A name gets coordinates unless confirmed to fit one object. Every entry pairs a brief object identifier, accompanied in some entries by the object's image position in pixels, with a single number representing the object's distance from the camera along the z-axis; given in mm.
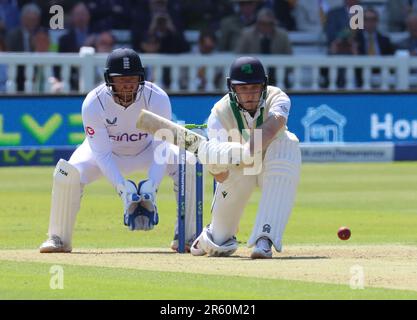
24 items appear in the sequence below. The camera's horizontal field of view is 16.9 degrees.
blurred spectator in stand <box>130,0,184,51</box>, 24000
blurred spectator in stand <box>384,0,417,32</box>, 27266
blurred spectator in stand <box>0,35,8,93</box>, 22688
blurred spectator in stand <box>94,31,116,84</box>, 23342
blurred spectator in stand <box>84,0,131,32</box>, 24225
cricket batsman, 10125
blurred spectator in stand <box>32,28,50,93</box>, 22797
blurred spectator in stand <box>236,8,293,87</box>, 23734
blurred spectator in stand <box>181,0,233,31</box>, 25570
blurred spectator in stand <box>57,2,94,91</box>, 23188
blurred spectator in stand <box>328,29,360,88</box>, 24562
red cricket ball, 11513
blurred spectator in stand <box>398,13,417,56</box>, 25772
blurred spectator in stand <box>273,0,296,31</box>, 25719
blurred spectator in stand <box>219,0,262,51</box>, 24641
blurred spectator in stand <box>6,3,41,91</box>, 22906
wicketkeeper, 10867
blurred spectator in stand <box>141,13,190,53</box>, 23938
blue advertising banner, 20906
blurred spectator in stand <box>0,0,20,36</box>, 23781
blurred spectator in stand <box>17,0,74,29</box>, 24375
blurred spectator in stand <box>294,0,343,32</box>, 26891
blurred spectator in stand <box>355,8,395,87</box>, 25142
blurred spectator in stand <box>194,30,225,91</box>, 23781
